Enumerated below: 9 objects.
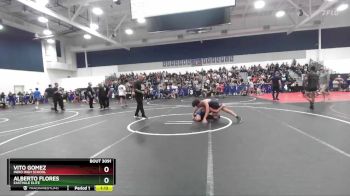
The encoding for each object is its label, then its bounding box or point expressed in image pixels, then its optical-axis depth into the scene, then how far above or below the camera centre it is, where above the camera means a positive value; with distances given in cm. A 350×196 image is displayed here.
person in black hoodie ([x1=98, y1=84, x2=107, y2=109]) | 1440 -42
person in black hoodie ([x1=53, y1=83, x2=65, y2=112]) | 1477 -49
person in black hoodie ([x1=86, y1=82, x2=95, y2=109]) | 1491 -37
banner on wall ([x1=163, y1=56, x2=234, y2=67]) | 2829 +262
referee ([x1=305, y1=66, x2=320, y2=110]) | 991 -1
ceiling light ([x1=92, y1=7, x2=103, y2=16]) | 1686 +502
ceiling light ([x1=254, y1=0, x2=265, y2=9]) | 1670 +518
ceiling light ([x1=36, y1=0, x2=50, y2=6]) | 1483 +499
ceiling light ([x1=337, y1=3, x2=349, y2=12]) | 1788 +526
